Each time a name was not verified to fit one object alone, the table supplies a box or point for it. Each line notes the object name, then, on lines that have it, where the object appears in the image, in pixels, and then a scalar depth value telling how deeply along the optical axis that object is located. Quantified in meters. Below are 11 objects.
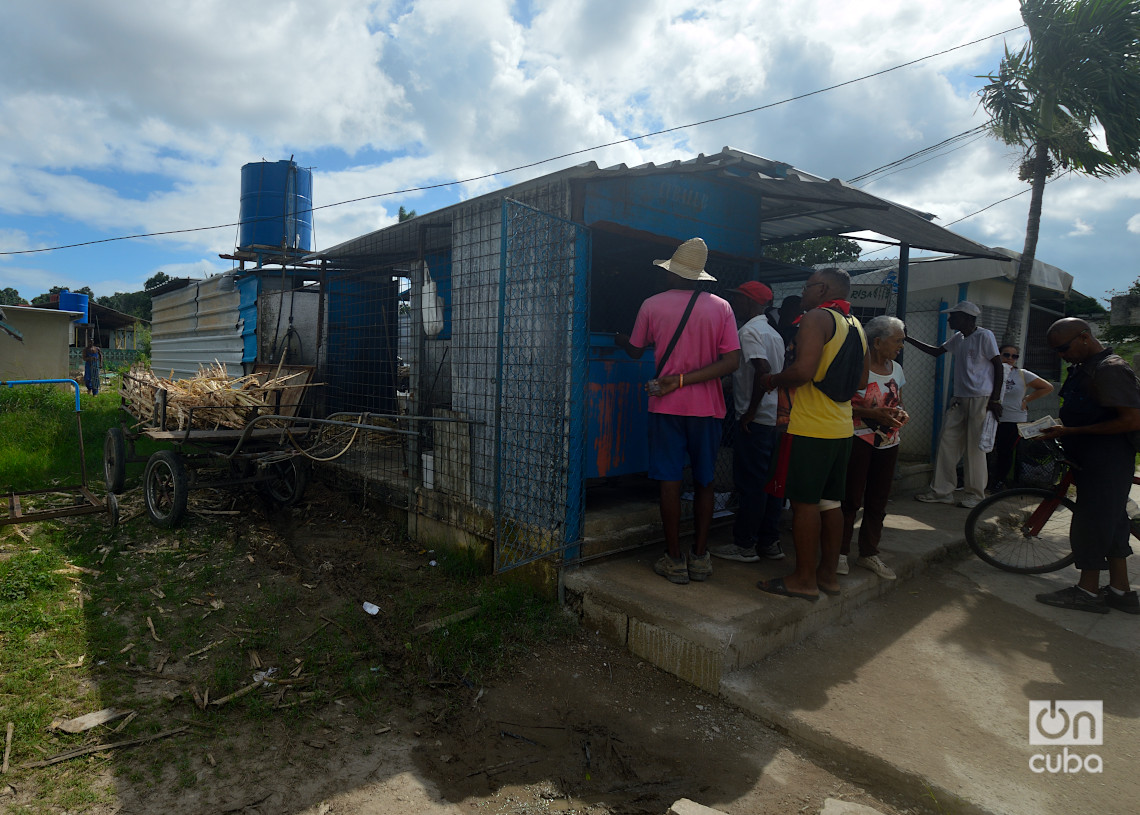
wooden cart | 5.61
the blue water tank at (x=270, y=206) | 10.15
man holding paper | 3.77
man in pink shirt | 3.75
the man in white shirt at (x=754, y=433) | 4.11
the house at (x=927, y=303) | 7.58
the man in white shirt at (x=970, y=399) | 6.05
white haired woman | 3.98
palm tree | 7.74
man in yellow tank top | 3.45
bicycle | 4.56
